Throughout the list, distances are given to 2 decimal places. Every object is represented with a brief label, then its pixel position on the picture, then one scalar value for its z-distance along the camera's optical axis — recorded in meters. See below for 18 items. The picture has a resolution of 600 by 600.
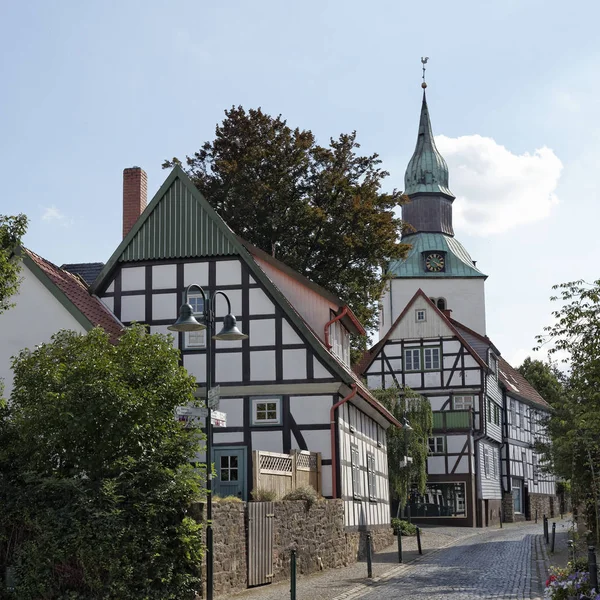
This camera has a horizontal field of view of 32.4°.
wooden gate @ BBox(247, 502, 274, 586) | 18.47
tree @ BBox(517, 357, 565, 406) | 77.31
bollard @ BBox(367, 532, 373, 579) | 21.32
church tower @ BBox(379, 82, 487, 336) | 78.25
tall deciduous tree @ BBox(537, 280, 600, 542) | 20.36
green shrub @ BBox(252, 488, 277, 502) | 19.67
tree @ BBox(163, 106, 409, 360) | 34.47
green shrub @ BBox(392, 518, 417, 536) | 35.88
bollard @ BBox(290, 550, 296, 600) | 15.62
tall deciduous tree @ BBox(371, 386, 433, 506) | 39.47
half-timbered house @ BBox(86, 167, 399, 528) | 25.25
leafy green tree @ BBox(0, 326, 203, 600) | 15.18
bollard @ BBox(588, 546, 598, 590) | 12.64
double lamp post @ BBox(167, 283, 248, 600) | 15.34
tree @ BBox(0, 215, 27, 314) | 16.34
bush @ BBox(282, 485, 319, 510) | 21.30
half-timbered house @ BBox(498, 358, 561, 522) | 60.56
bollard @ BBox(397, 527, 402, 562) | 25.47
